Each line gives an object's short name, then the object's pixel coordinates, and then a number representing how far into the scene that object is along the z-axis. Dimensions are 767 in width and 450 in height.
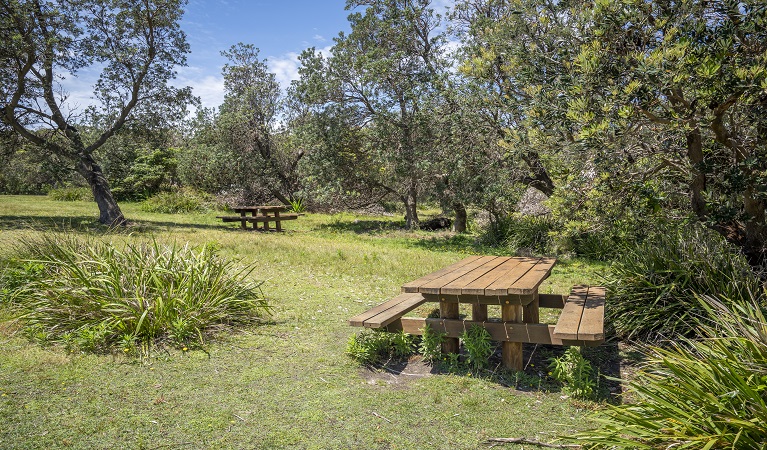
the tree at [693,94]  4.44
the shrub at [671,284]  5.07
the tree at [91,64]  13.97
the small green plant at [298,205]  21.66
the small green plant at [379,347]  4.83
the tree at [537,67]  5.37
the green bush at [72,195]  26.78
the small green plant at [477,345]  4.54
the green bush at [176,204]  21.97
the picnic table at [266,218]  15.62
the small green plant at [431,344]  4.79
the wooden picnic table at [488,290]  4.18
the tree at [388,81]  13.91
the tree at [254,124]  21.66
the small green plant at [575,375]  4.08
